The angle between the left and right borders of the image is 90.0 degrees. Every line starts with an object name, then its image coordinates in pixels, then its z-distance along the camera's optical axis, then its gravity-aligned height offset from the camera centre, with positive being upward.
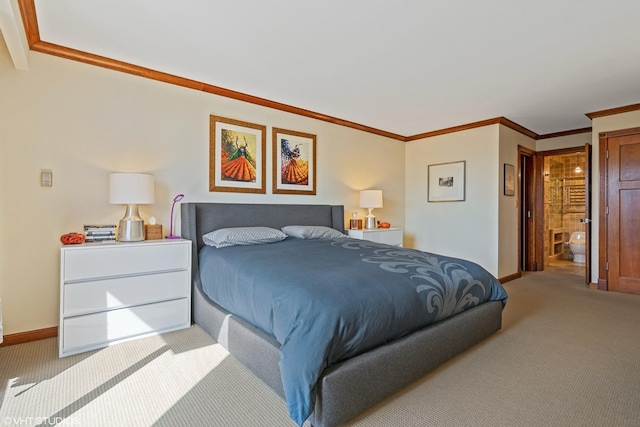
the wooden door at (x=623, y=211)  3.92 +0.07
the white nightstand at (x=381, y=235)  4.31 -0.27
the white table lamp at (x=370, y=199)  4.58 +0.24
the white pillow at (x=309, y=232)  3.50 -0.18
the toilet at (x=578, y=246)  6.31 -0.58
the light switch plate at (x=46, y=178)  2.52 +0.29
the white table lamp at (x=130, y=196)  2.59 +0.15
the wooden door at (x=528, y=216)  5.50 +0.00
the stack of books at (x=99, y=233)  2.56 -0.15
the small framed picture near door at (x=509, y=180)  4.58 +0.53
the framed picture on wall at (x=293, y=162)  3.96 +0.69
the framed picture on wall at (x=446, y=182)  4.86 +0.54
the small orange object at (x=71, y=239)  2.44 -0.18
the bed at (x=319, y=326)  1.48 -0.66
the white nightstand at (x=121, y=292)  2.27 -0.59
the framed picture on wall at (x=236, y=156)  3.43 +0.67
